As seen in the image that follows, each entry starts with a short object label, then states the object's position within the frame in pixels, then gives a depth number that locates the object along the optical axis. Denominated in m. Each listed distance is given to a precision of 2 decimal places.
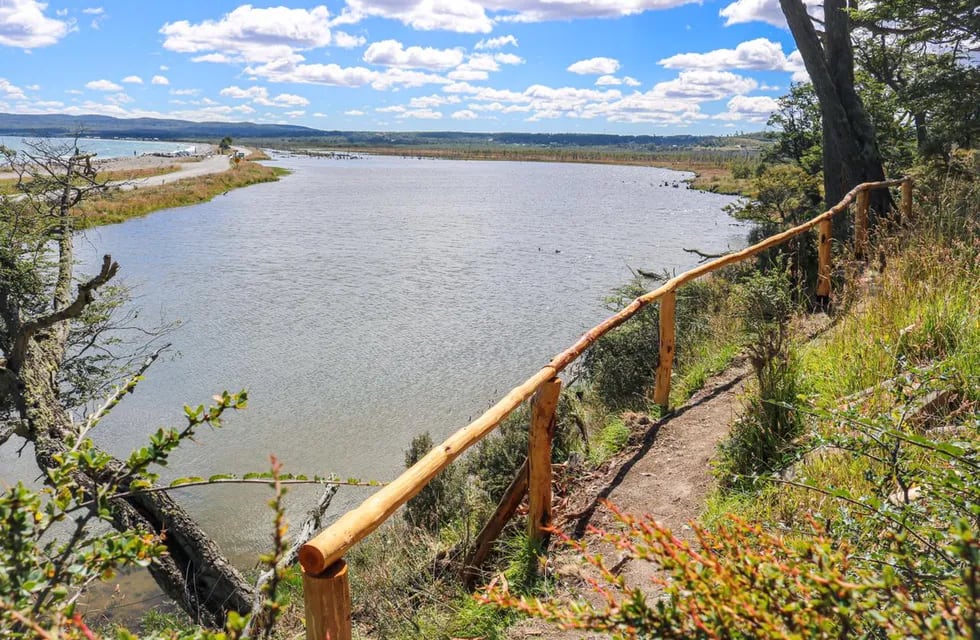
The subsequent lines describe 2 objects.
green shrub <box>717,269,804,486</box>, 4.18
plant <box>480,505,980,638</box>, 1.40
